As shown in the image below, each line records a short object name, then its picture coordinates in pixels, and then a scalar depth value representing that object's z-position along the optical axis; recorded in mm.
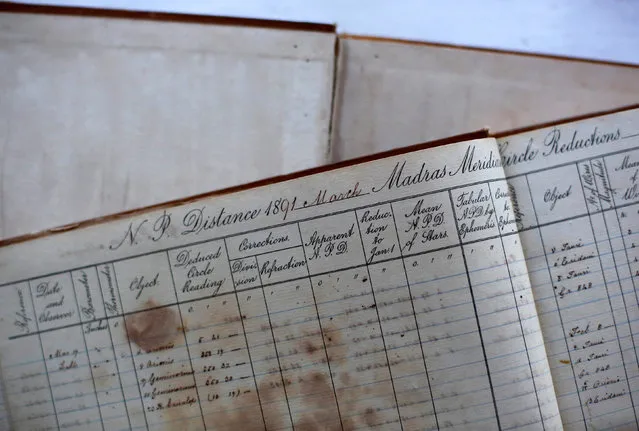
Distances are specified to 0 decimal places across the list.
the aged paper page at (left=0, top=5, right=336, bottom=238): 555
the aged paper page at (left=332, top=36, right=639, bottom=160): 547
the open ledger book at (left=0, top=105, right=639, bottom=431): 464
